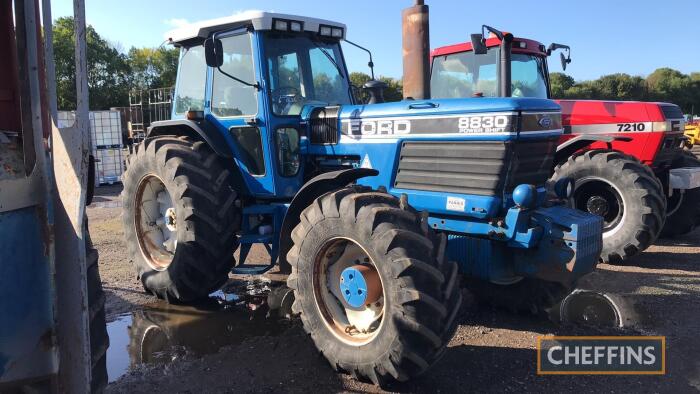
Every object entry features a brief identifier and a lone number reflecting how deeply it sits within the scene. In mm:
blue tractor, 3334
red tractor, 6105
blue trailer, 1990
